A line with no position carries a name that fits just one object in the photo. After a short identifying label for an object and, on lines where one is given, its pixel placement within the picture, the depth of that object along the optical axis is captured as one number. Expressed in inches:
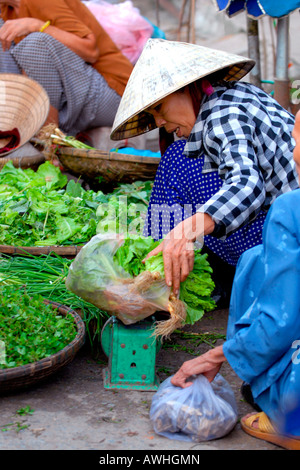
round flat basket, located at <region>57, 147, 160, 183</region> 158.2
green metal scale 88.9
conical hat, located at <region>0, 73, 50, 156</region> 179.2
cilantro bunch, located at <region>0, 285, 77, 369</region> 83.8
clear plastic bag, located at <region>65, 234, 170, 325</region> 84.5
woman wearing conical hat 87.7
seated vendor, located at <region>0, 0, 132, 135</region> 185.2
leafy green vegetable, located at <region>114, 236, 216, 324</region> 87.6
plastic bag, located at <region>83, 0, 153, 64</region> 208.2
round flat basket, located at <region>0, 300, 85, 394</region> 78.8
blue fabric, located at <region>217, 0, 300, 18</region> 137.6
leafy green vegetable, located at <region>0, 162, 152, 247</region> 122.0
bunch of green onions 101.7
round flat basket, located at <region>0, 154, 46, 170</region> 164.2
